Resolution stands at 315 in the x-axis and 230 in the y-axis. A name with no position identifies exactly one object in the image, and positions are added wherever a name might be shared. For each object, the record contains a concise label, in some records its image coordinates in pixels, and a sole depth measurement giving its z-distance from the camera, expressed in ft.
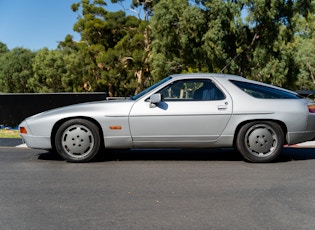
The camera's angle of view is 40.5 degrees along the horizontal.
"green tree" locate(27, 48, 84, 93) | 161.96
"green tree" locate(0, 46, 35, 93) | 182.91
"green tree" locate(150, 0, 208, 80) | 81.05
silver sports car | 21.17
